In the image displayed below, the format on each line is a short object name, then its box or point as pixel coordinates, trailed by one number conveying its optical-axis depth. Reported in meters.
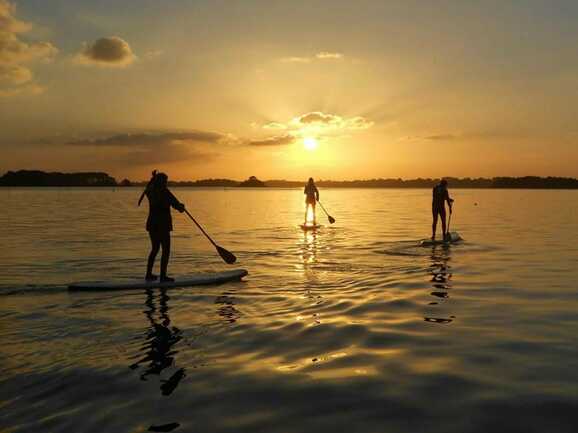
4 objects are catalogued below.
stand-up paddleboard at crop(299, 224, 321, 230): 27.62
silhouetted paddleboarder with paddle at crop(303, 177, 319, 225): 30.00
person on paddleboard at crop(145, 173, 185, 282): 11.85
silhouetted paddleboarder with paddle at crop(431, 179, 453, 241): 21.05
